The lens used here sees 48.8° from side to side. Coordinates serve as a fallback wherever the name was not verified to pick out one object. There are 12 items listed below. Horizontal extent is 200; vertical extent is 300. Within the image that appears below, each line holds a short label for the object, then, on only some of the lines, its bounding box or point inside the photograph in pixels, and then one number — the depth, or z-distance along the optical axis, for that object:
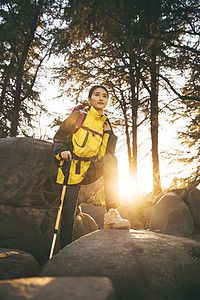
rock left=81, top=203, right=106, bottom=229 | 7.75
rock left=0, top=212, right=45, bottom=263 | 3.46
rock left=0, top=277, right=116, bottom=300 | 0.99
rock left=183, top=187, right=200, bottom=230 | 4.72
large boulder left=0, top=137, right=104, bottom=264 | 3.56
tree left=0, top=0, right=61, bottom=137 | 9.74
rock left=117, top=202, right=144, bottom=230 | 6.93
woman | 2.87
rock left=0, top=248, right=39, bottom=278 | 2.31
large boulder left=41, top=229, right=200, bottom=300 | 1.65
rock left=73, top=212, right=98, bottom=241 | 4.37
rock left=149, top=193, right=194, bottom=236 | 4.62
